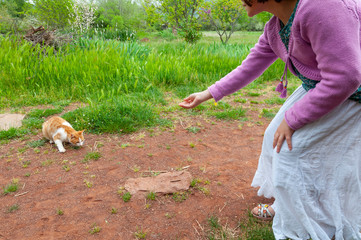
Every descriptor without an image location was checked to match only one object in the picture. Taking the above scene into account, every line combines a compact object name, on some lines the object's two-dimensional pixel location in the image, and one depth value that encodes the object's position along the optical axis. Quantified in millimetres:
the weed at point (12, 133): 3459
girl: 1153
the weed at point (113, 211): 2147
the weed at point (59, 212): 2143
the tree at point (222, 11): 10781
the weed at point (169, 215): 2098
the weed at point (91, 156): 2959
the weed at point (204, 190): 2363
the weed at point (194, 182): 2465
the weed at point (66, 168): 2770
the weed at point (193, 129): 3641
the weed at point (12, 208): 2207
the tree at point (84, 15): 9105
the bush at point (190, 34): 10150
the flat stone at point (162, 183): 2400
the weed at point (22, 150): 3143
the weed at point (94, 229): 1964
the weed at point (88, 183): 2495
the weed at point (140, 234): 1907
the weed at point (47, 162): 2883
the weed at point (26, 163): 2854
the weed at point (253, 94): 5204
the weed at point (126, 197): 2287
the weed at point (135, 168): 2732
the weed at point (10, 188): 2434
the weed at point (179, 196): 2291
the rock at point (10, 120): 3695
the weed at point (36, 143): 3275
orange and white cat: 3162
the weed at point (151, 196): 2291
